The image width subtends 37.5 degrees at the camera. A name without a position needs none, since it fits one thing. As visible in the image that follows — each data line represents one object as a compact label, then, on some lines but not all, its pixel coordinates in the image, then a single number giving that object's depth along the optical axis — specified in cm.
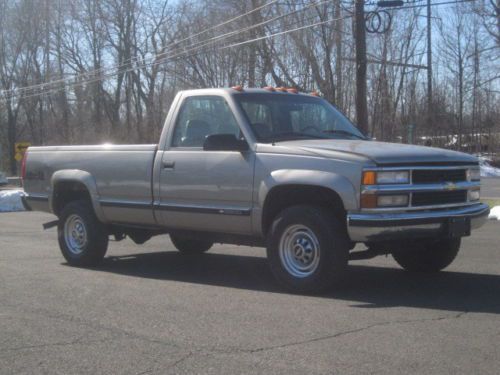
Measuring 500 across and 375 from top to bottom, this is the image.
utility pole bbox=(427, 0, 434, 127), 3538
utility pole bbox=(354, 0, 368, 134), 1938
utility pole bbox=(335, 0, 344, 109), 2989
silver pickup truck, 684
